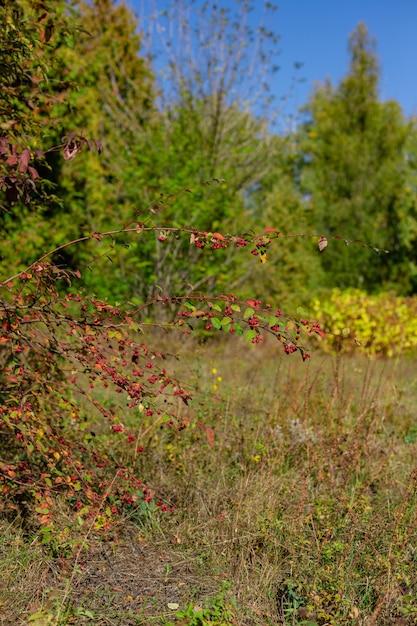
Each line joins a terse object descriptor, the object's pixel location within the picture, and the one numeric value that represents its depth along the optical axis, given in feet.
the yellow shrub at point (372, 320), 31.42
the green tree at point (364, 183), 52.06
